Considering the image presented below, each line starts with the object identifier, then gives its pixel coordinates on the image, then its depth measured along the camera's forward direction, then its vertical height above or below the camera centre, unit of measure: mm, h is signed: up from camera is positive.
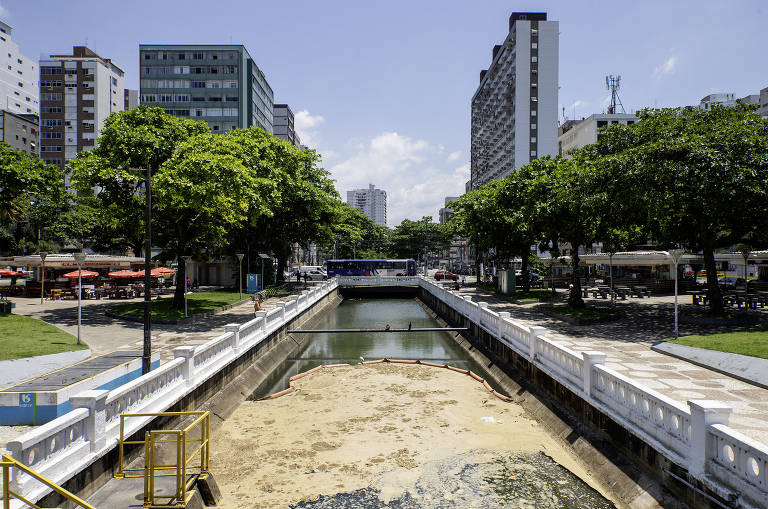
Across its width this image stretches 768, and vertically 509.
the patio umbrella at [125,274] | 35156 -1273
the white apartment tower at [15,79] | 91688 +35553
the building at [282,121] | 118188 +34069
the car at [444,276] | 66238 -2390
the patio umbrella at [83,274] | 32938 -1243
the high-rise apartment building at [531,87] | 84188 +30882
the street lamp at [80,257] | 18125 -7
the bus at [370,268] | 67188 -1357
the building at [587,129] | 81438 +23686
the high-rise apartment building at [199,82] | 79188 +29280
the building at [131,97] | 107819 +36547
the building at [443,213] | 169650 +16818
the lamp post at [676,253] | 18094 +271
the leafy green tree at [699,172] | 17516 +3377
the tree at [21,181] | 22672 +3728
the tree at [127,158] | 23484 +5137
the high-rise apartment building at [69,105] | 87000 +28089
